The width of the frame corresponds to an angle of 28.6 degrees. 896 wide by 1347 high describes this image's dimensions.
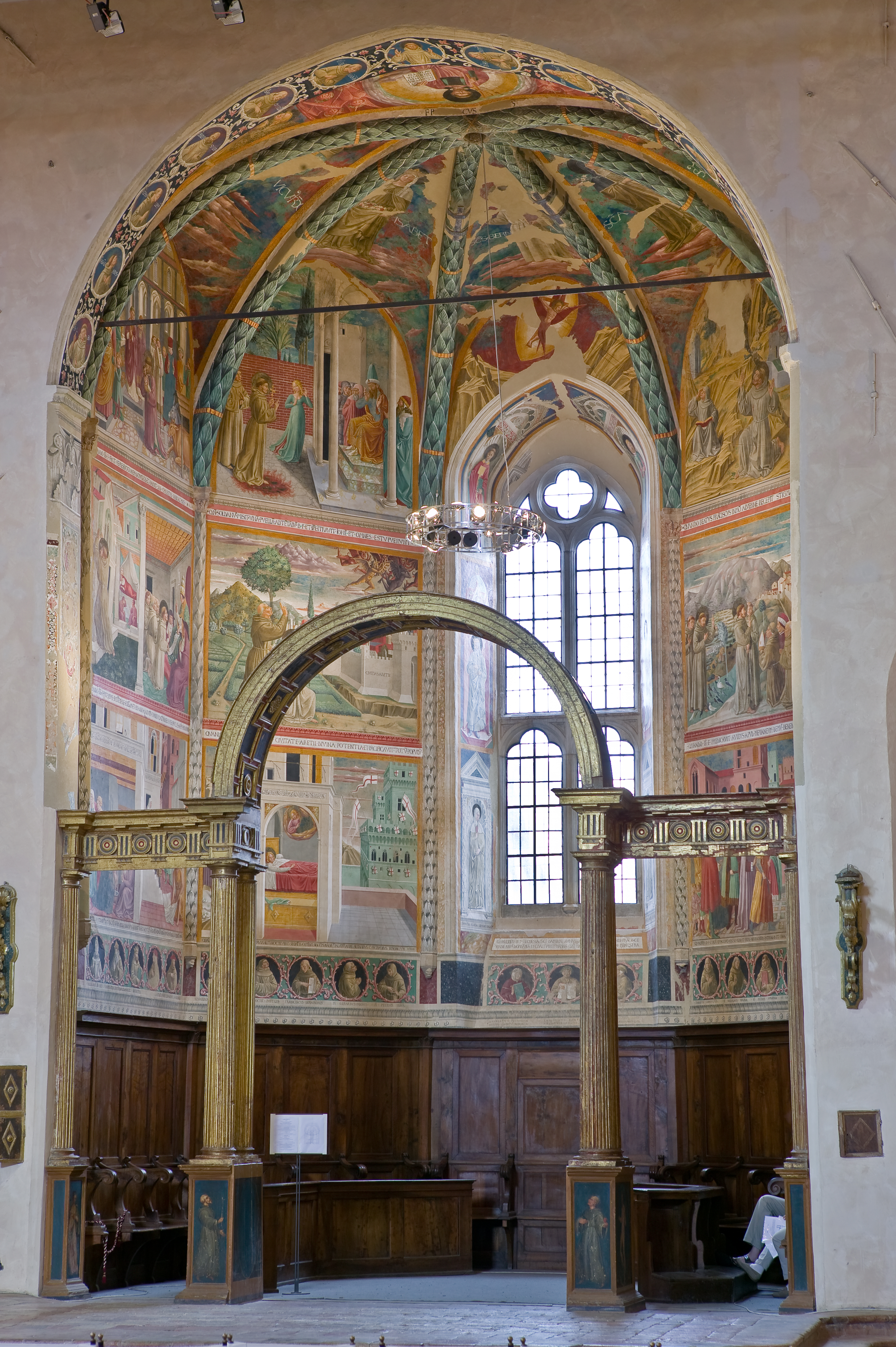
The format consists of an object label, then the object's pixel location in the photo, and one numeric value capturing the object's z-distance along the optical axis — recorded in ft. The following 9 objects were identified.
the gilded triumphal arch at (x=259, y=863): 52.37
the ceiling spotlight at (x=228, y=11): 50.34
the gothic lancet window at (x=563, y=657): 76.23
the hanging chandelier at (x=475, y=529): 65.10
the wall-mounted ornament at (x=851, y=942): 49.26
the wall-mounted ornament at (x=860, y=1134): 48.57
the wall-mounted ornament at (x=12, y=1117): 53.31
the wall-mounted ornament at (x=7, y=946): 54.08
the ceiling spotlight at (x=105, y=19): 51.31
